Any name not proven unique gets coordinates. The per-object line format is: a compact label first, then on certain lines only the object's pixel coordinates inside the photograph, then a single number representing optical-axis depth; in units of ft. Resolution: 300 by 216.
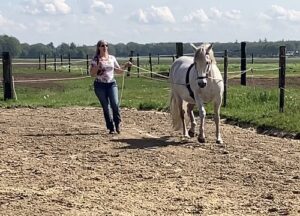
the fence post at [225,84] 55.84
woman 40.53
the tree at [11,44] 313.32
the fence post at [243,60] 78.69
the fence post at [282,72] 48.44
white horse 36.73
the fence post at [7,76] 67.26
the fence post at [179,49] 64.90
